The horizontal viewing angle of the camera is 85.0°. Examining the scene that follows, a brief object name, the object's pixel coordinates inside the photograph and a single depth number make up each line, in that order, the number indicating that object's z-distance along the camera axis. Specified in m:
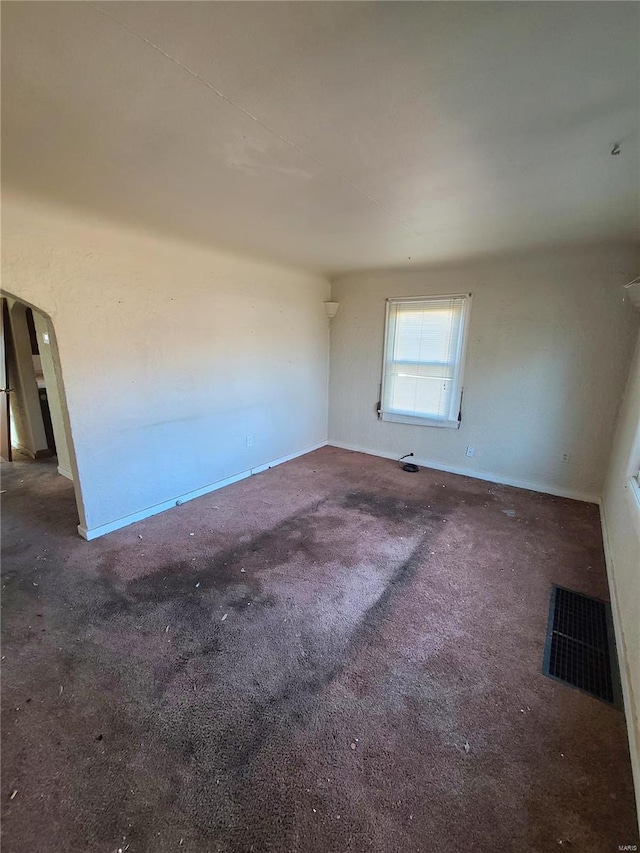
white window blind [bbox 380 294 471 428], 3.92
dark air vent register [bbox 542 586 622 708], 1.61
